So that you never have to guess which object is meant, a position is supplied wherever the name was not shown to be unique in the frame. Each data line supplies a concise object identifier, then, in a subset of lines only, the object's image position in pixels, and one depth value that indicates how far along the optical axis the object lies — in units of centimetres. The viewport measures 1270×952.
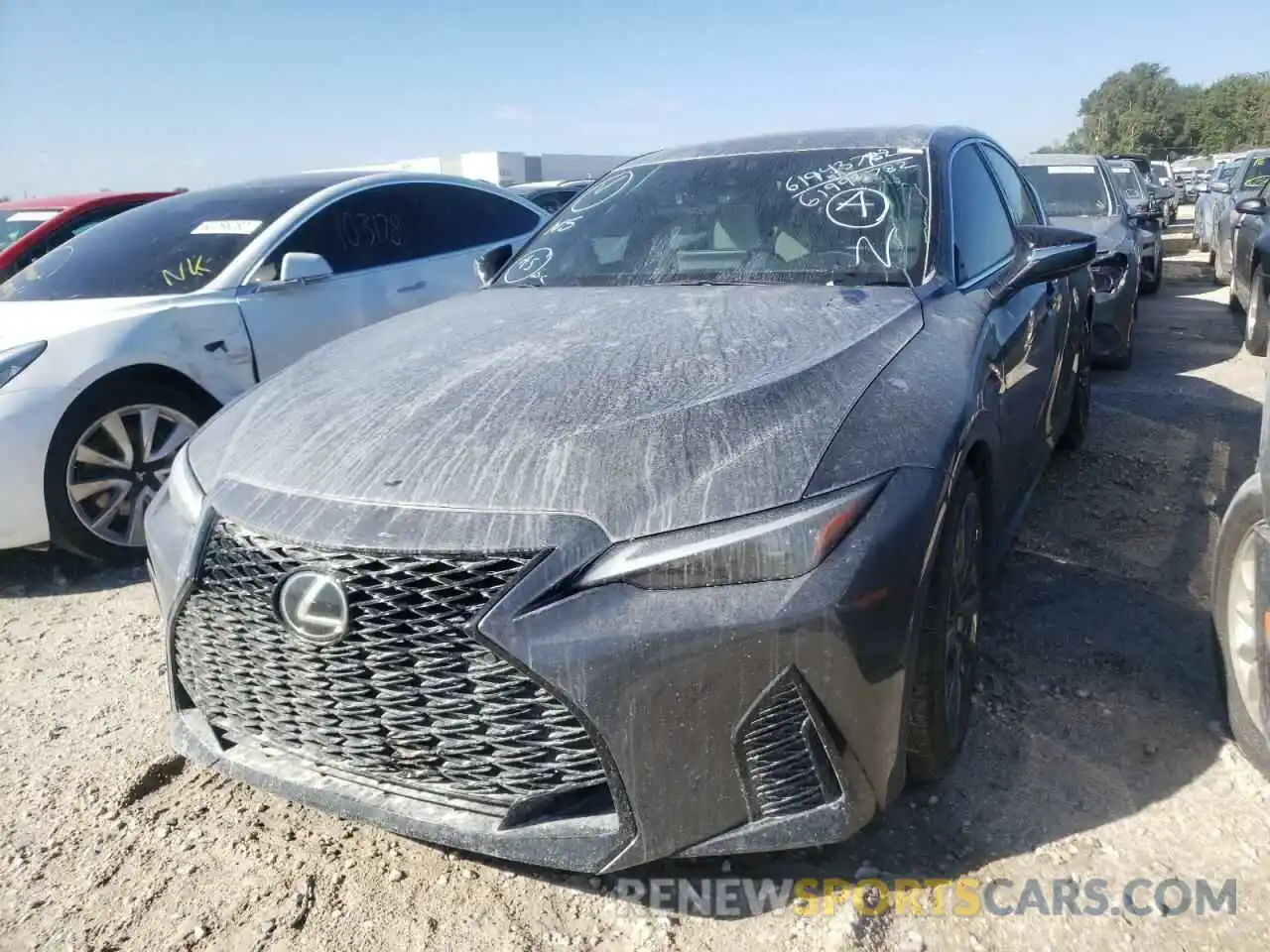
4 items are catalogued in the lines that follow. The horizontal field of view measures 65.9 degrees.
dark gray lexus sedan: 173
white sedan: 386
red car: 679
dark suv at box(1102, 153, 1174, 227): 1094
